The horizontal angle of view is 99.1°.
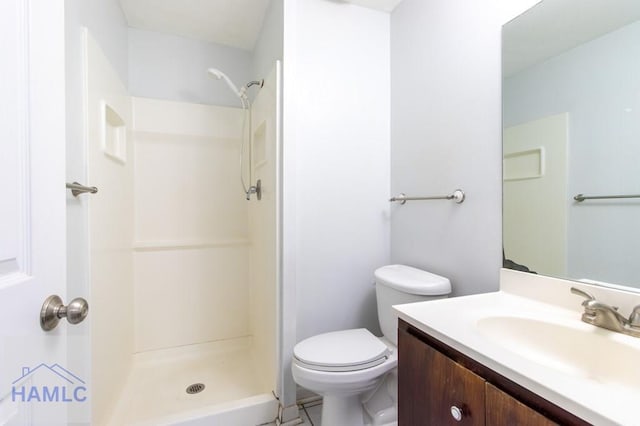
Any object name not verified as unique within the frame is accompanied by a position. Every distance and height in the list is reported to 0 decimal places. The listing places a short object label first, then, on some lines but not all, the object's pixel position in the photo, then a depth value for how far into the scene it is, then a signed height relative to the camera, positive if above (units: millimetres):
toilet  1159 -660
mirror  763 +228
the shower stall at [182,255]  1394 -309
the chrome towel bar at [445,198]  1235 +65
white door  444 +7
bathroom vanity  479 -342
